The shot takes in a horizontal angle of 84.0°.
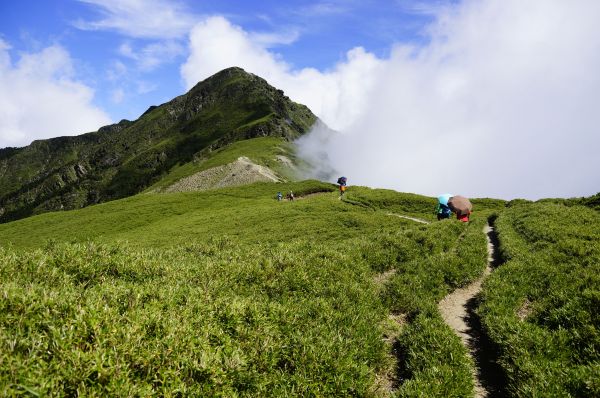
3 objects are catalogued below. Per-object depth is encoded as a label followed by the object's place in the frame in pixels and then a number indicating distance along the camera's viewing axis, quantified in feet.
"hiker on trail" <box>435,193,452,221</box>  132.16
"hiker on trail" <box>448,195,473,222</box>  122.89
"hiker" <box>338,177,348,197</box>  234.19
